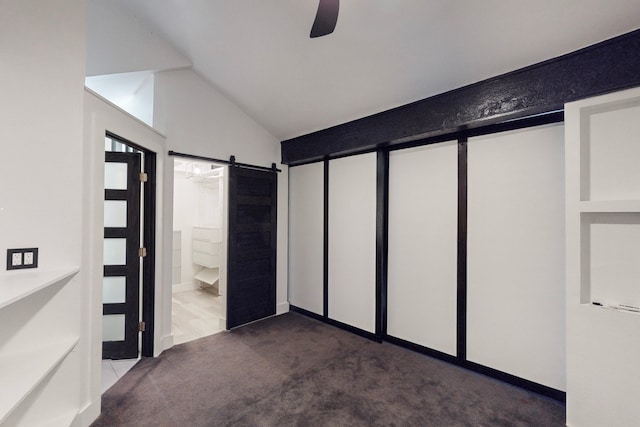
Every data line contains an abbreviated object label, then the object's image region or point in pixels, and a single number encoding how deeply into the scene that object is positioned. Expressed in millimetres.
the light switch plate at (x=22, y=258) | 1561
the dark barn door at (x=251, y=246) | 3535
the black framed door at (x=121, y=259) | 2744
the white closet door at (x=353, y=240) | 3318
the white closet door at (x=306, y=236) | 3887
